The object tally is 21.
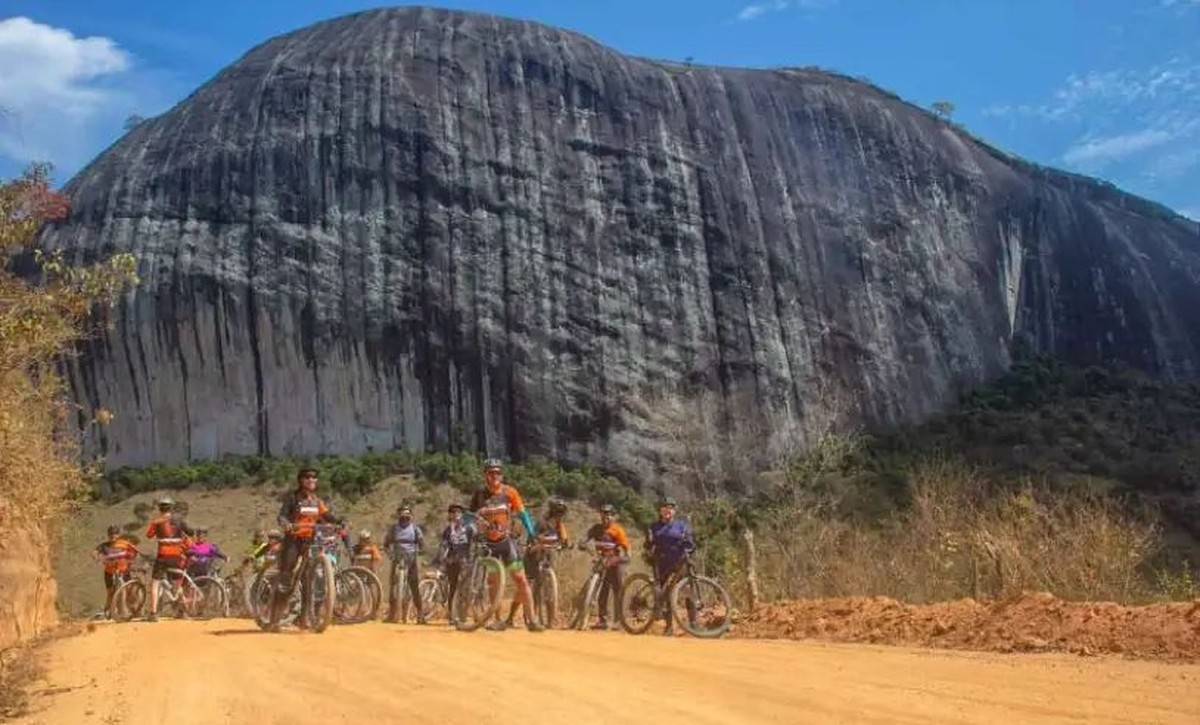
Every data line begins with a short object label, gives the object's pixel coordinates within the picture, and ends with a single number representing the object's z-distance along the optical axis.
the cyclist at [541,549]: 13.92
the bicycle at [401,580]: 16.50
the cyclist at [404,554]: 16.48
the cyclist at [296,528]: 12.24
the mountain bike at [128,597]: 17.84
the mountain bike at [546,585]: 13.82
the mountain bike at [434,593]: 17.28
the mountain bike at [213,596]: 18.38
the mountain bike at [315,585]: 11.98
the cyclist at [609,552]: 14.44
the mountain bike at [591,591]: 14.20
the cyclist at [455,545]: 14.58
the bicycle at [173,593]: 17.75
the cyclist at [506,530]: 12.99
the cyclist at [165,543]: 17.47
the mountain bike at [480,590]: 12.91
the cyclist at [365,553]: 17.64
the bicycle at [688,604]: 13.38
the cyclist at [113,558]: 18.00
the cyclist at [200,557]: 18.91
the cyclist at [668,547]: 14.00
